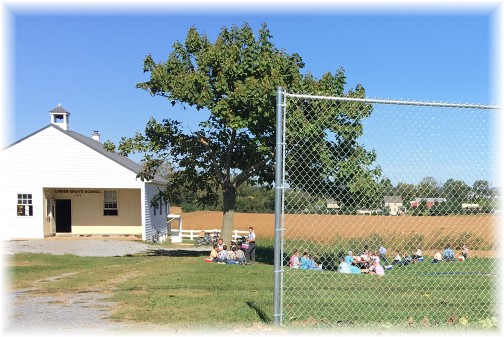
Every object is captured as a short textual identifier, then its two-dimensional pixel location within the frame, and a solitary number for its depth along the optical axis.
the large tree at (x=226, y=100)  19.25
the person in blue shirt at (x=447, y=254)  13.43
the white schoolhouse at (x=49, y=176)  30.31
